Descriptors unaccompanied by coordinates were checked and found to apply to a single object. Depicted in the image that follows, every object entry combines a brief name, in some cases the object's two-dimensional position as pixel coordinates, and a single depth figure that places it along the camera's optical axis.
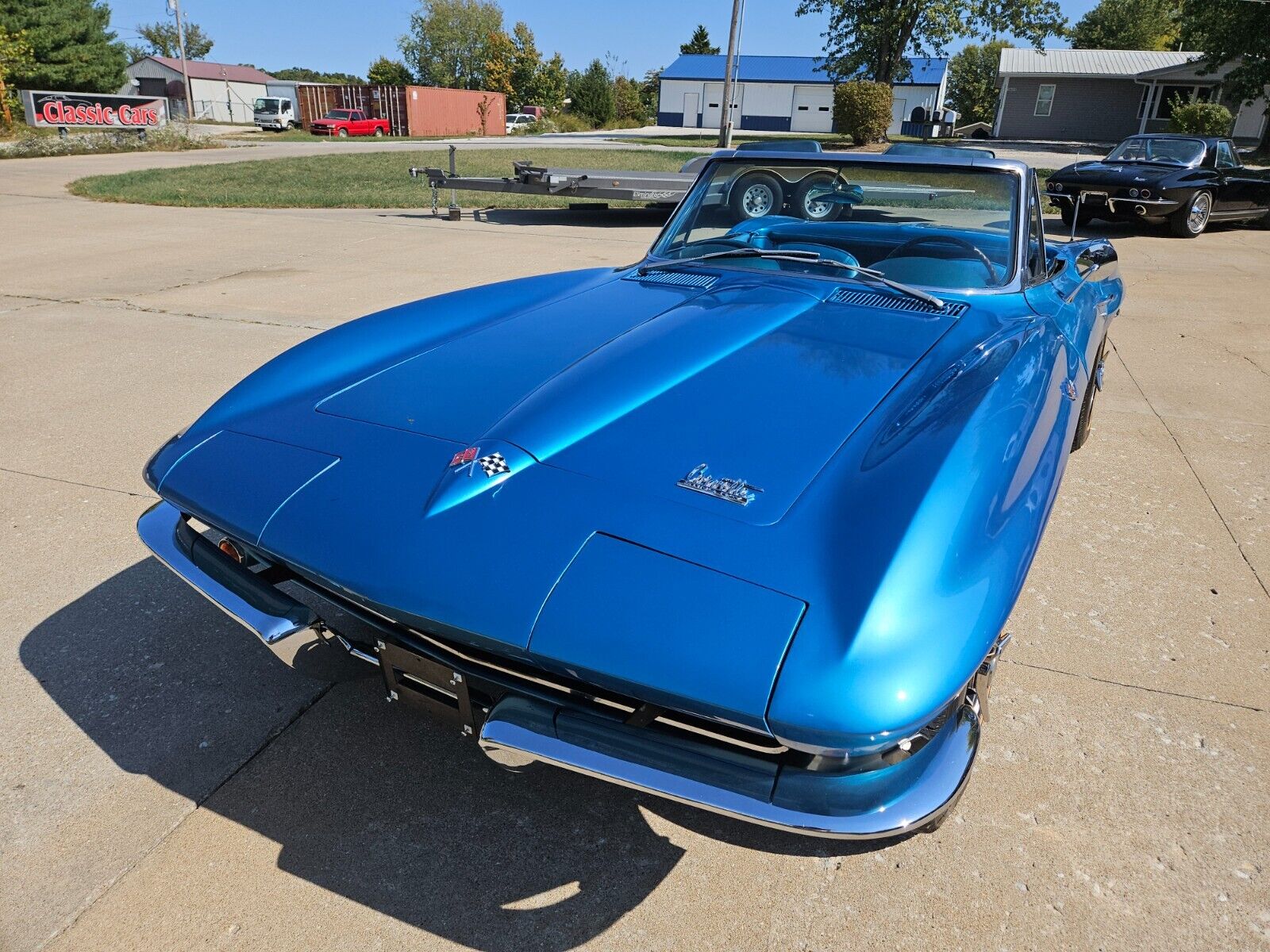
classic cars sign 26.39
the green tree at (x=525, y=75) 56.59
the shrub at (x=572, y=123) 46.25
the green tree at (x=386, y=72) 54.22
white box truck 40.06
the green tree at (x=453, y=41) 66.00
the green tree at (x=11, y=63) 27.15
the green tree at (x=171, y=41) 84.94
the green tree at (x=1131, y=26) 55.06
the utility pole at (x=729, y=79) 20.48
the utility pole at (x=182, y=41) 35.50
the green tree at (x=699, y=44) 77.19
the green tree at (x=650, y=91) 74.12
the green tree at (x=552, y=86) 56.16
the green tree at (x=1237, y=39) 21.42
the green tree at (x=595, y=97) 48.19
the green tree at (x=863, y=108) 25.39
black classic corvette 10.47
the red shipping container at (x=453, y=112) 38.56
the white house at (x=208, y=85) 56.15
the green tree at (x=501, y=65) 55.28
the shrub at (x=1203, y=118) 23.53
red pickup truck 35.69
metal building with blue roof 52.81
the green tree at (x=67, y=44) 38.00
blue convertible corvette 1.42
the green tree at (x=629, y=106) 55.09
